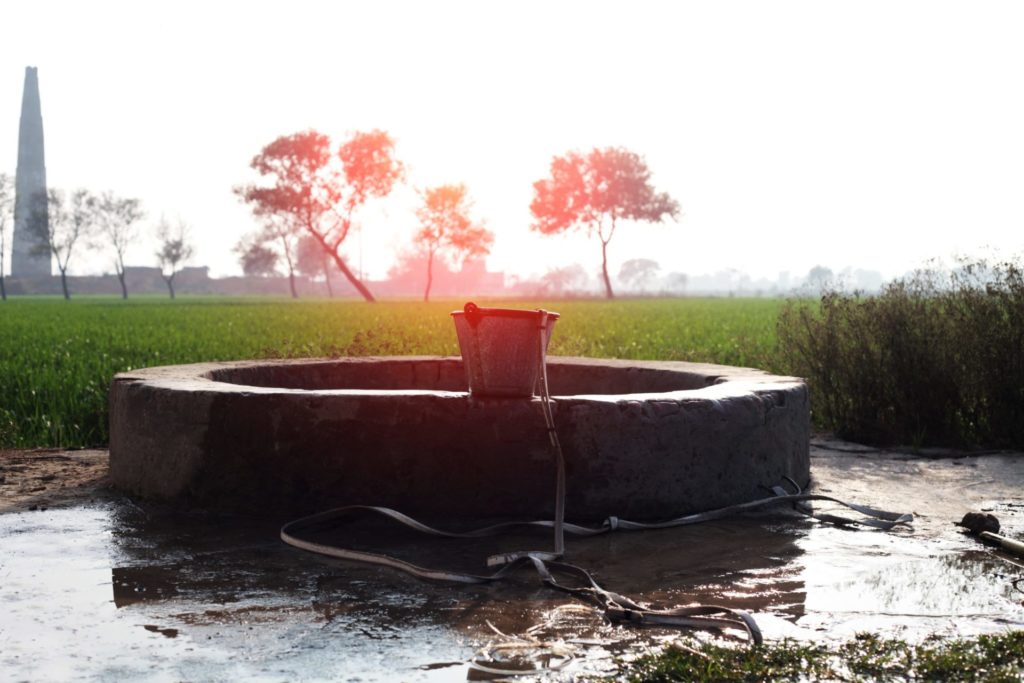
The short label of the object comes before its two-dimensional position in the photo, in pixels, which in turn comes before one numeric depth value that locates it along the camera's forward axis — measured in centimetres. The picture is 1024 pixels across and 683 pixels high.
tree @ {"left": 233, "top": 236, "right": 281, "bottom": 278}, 8350
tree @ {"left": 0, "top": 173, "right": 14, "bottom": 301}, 7312
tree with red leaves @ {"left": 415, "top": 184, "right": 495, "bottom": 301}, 6191
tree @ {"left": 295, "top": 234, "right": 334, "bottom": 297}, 10736
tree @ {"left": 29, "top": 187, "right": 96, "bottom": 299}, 7800
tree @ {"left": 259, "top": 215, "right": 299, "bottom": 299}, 8356
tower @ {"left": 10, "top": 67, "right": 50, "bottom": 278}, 10875
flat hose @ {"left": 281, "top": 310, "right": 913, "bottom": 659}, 328
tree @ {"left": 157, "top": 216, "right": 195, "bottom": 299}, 9094
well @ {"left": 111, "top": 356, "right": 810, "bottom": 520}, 489
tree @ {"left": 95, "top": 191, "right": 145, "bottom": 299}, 8512
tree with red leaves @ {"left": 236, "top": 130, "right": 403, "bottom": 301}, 5359
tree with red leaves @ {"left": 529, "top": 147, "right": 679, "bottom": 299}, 6119
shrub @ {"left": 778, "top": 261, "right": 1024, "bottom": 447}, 759
